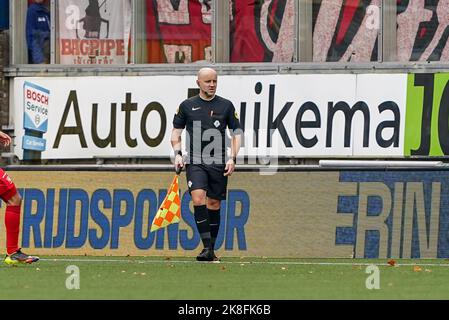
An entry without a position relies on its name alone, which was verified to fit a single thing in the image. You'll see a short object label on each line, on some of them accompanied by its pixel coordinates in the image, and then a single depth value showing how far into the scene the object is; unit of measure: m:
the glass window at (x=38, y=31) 23.67
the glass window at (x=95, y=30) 23.61
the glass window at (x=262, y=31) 23.05
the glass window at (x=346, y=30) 22.77
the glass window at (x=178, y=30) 23.31
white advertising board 22.28
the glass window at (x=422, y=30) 22.58
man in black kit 16.30
